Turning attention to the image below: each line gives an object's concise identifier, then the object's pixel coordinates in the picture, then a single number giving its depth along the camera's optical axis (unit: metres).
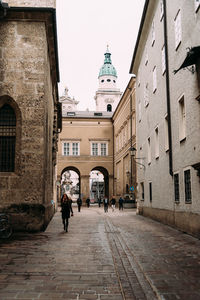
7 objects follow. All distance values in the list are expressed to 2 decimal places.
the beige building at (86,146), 52.09
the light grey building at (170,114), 13.10
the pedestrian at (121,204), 34.74
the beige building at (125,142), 38.88
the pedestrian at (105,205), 32.38
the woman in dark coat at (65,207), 14.88
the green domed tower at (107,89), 99.81
